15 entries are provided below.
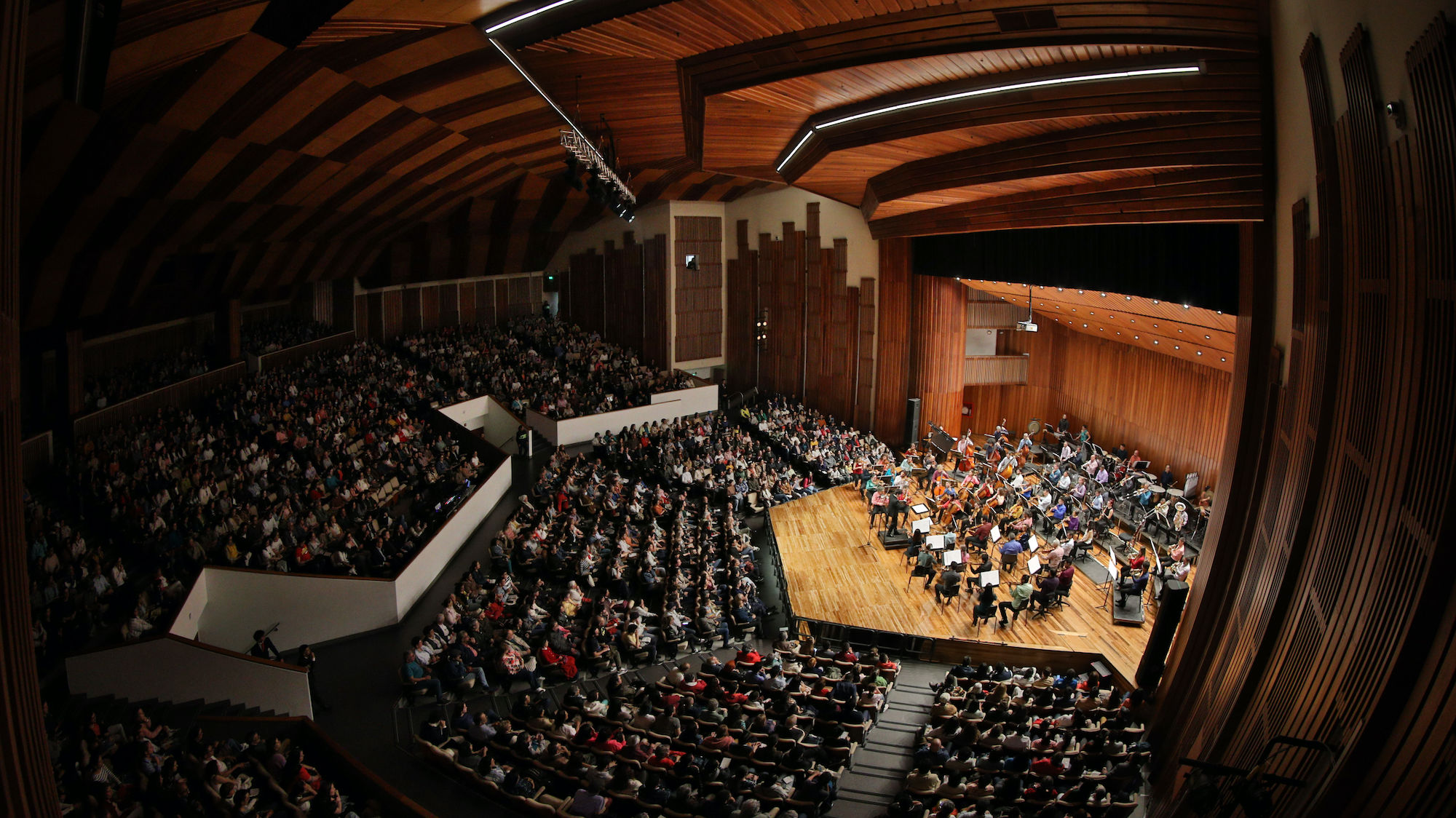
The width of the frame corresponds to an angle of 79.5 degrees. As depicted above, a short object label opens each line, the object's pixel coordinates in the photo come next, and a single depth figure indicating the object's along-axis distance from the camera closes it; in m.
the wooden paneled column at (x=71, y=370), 10.90
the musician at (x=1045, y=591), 9.02
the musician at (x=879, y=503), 11.70
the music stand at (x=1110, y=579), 9.16
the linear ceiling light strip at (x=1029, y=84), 5.49
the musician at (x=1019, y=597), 8.98
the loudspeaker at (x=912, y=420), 16.30
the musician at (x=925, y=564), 9.80
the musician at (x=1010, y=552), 9.91
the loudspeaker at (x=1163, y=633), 7.18
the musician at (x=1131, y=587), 9.10
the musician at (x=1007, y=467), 12.57
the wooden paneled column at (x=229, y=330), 14.48
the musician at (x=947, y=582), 9.25
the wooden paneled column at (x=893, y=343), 16.62
